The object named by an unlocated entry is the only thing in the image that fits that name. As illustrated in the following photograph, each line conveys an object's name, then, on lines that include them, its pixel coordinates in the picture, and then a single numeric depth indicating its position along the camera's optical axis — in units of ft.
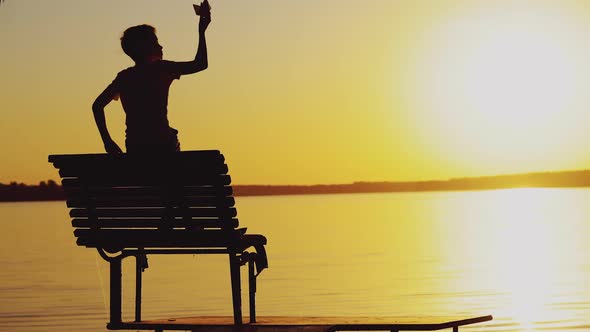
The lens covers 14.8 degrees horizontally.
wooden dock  47.32
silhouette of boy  49.35
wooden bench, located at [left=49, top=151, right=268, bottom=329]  48.48
